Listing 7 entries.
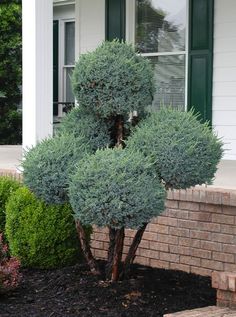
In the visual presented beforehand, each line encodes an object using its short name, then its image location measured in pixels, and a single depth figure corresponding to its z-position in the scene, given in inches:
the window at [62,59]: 503.2
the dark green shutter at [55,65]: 506.9
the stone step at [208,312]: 183.5
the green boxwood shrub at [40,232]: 253.8
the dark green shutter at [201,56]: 349.1
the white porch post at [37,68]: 284.0
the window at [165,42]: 367.6
